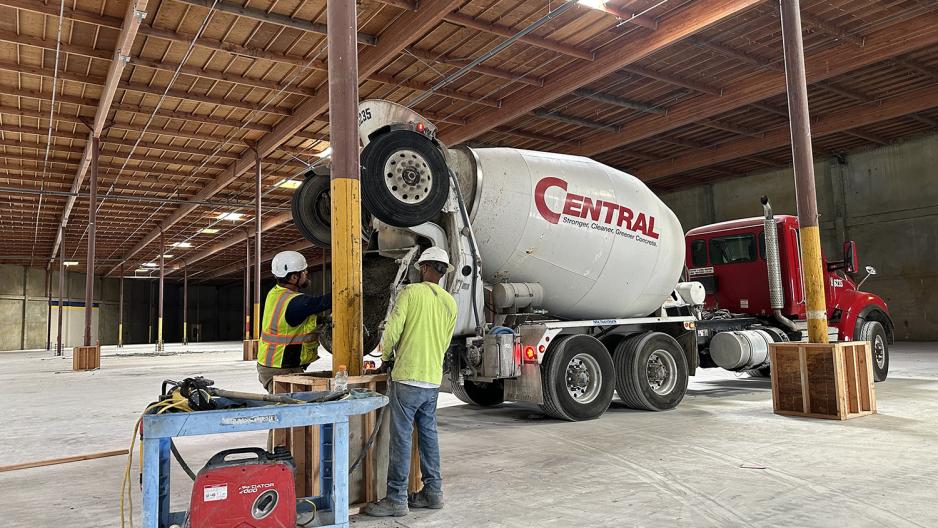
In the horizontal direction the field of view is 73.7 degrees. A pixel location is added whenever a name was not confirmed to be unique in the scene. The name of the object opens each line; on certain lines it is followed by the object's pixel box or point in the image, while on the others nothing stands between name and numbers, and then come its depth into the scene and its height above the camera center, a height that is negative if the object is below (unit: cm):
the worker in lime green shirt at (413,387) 431 -45
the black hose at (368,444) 426 -84
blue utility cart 312 -52
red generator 325 -89
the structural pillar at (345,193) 469 +100
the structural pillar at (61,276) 3072 +287
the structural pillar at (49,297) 4142 +264
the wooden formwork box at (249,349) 2245 -78
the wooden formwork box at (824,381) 771 -90
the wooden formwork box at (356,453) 432 -90
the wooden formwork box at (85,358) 1897 -76
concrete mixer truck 640 +70
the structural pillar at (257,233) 2061 +327
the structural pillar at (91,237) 1842 +293
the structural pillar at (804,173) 823 +181
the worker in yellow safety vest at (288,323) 524 +3
